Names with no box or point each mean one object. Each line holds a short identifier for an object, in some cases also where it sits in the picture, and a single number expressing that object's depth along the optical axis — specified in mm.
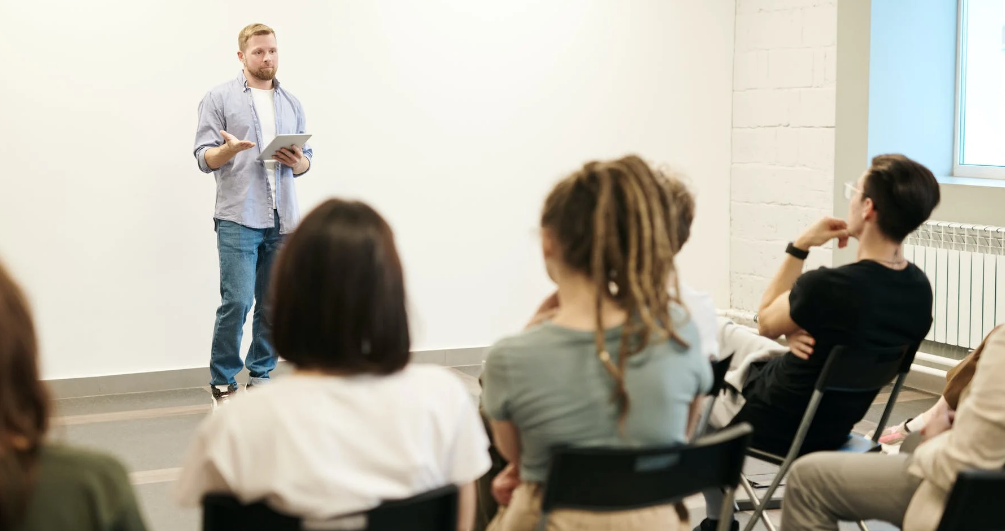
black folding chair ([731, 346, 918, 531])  2369
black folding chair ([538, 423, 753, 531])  1582
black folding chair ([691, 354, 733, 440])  2521
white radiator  4477
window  4895
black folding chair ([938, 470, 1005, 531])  1577
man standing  4234
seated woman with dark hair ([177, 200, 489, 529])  1417
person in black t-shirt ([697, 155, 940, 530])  2463
